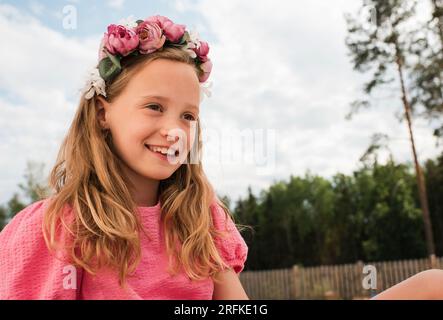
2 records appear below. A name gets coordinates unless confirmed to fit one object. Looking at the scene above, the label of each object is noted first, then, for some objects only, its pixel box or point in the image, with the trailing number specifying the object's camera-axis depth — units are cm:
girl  133
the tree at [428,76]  1248
